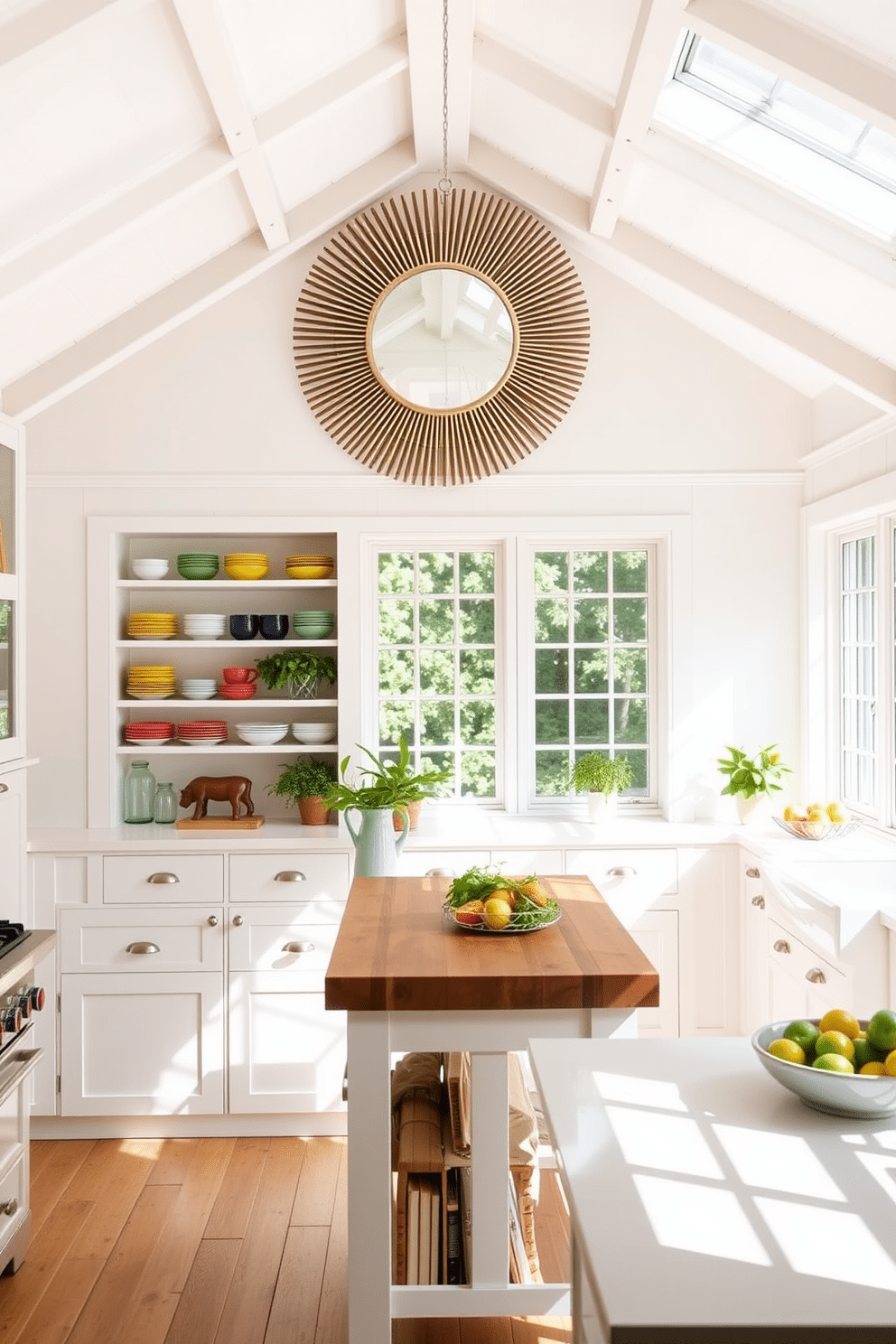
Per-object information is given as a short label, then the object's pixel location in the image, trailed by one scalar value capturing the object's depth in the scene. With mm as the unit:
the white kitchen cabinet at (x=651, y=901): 4203
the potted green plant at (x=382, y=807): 3801
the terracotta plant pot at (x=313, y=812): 4395
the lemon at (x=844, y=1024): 1824
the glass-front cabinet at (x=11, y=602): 3547
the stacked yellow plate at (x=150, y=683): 4410
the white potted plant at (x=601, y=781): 4426
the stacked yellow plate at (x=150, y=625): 4418
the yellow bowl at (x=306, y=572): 4445
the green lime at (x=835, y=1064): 1677
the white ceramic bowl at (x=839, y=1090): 1637
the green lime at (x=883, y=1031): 1707
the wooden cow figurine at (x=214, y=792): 4340
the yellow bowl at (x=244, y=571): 4395
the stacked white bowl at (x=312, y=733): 4445
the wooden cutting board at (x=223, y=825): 4275
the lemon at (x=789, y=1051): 1727
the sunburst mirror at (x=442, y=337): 4316
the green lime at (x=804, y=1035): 1790
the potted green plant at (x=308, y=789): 4391
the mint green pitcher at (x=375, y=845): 3795
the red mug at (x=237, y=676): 4422
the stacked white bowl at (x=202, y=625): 4402
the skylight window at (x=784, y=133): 2959
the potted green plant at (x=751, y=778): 4285
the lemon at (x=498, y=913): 2803
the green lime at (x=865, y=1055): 1732
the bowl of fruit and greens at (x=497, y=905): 2822
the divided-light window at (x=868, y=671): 3838
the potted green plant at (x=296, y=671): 4422
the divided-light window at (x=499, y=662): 4660
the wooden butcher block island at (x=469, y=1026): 2463
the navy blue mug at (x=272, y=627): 4422
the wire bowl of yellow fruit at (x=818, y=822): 3945
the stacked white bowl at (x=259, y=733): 4398
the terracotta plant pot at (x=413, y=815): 4329
